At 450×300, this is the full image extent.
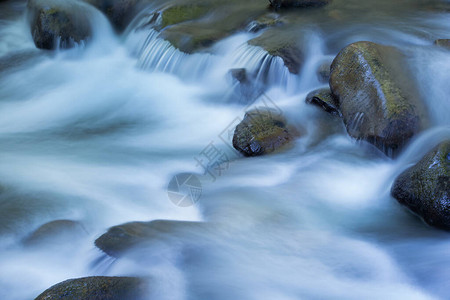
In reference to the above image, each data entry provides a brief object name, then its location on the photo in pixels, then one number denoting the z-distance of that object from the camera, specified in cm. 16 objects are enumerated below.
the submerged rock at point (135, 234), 378
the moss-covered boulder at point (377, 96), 525
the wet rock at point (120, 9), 968
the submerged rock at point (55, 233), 421
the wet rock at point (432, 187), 418
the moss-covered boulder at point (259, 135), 562
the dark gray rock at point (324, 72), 674
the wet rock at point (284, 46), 700
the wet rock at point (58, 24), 902
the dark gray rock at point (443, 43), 642
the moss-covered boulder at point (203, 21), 797
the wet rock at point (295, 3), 856
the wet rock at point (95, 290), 314
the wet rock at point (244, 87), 697
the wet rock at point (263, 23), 805
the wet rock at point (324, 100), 611
